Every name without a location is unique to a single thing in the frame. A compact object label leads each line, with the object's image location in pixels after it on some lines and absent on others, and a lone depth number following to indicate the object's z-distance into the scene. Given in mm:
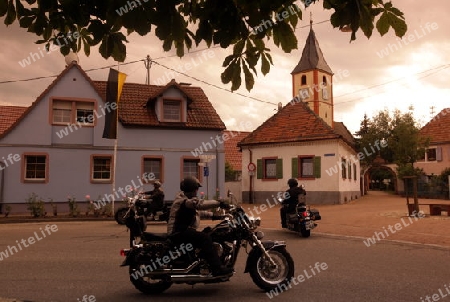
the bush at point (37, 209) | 17812
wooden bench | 16806
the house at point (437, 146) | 40469
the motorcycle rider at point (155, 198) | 13828
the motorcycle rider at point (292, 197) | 12469
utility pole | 31038
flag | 19719
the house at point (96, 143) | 21547
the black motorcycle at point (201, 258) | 5832
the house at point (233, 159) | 37875
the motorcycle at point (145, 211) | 13250
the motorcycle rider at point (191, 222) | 5699
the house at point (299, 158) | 26953
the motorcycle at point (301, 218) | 12078
